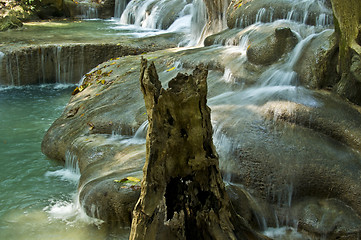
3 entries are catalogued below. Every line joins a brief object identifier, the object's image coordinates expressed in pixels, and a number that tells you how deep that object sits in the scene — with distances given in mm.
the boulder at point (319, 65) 5051
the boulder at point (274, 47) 5770
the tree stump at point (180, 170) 2824
